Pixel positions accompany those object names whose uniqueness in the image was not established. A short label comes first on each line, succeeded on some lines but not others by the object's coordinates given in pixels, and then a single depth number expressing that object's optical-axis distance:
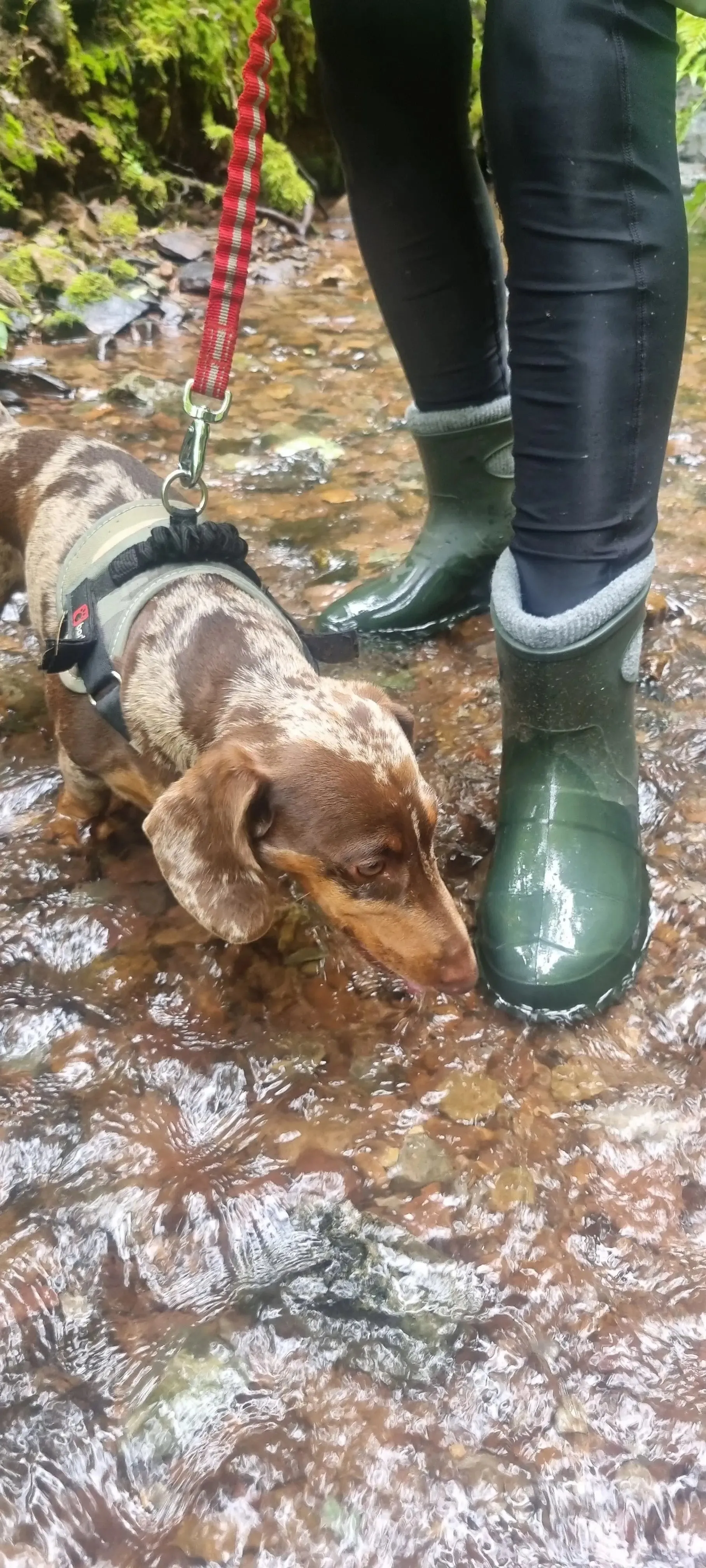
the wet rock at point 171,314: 1.82
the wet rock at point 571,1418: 0.47
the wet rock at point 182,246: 2.02
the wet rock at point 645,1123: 0.59
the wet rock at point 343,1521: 0.45
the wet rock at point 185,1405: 0.48
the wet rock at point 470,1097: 0.61
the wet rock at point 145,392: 1.49
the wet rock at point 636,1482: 0.45
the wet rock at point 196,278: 1.95
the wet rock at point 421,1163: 0.58
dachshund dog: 0.61
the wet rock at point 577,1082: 0.62
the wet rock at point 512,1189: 0.56
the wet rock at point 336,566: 1.11
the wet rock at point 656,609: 1.00
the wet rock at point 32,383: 1.51
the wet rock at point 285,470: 1.28
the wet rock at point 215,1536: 0.44
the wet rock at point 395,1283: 0.52
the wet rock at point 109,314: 1.73
